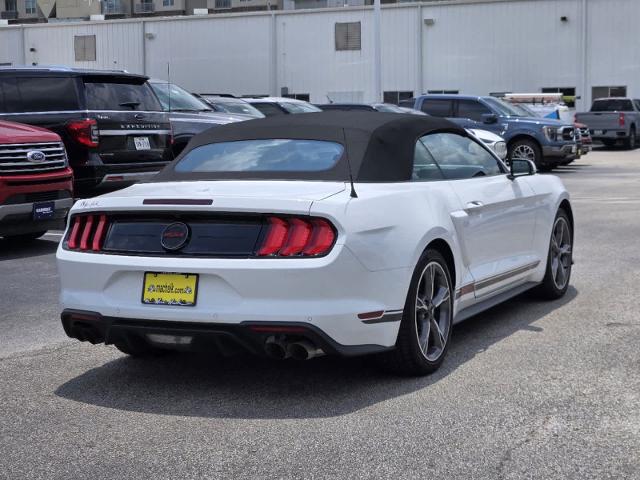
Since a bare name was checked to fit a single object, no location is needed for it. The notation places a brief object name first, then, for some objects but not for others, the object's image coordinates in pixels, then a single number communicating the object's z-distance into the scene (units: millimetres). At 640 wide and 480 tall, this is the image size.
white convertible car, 5066
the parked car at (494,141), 20291
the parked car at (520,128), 24078
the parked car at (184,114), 15656
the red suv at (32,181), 10617
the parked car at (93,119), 12695
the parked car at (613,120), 36031
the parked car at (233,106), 20062
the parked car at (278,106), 23384
